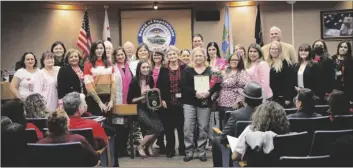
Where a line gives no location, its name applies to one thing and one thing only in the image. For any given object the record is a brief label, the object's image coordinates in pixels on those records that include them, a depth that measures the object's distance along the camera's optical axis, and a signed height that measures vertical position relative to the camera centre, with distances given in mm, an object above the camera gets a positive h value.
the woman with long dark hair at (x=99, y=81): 5535 +85
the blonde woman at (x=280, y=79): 5719 +63
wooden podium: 5574 -284
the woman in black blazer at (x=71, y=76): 5375 +149
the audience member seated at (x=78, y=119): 3832 -272
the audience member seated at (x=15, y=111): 3462 -166
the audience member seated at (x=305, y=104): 3916 -182
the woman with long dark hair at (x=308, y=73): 5664 +133
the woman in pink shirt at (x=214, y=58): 5949 +369
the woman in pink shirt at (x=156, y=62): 5734 +321
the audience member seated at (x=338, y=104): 3787 -180
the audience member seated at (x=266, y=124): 3084 -280
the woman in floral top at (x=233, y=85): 5422 -1
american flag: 10062 +1150
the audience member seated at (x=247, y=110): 3922 -224
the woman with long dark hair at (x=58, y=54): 5889 +458
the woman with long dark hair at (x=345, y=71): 6133 +162
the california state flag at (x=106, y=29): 10617 +1388
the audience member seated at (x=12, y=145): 3238 -408
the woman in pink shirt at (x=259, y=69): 5648 +191
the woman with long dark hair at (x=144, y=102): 5660 -190
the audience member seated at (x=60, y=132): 3186 -316
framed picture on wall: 9688 +1298
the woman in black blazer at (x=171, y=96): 5625 -122
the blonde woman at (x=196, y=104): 5371 -220
